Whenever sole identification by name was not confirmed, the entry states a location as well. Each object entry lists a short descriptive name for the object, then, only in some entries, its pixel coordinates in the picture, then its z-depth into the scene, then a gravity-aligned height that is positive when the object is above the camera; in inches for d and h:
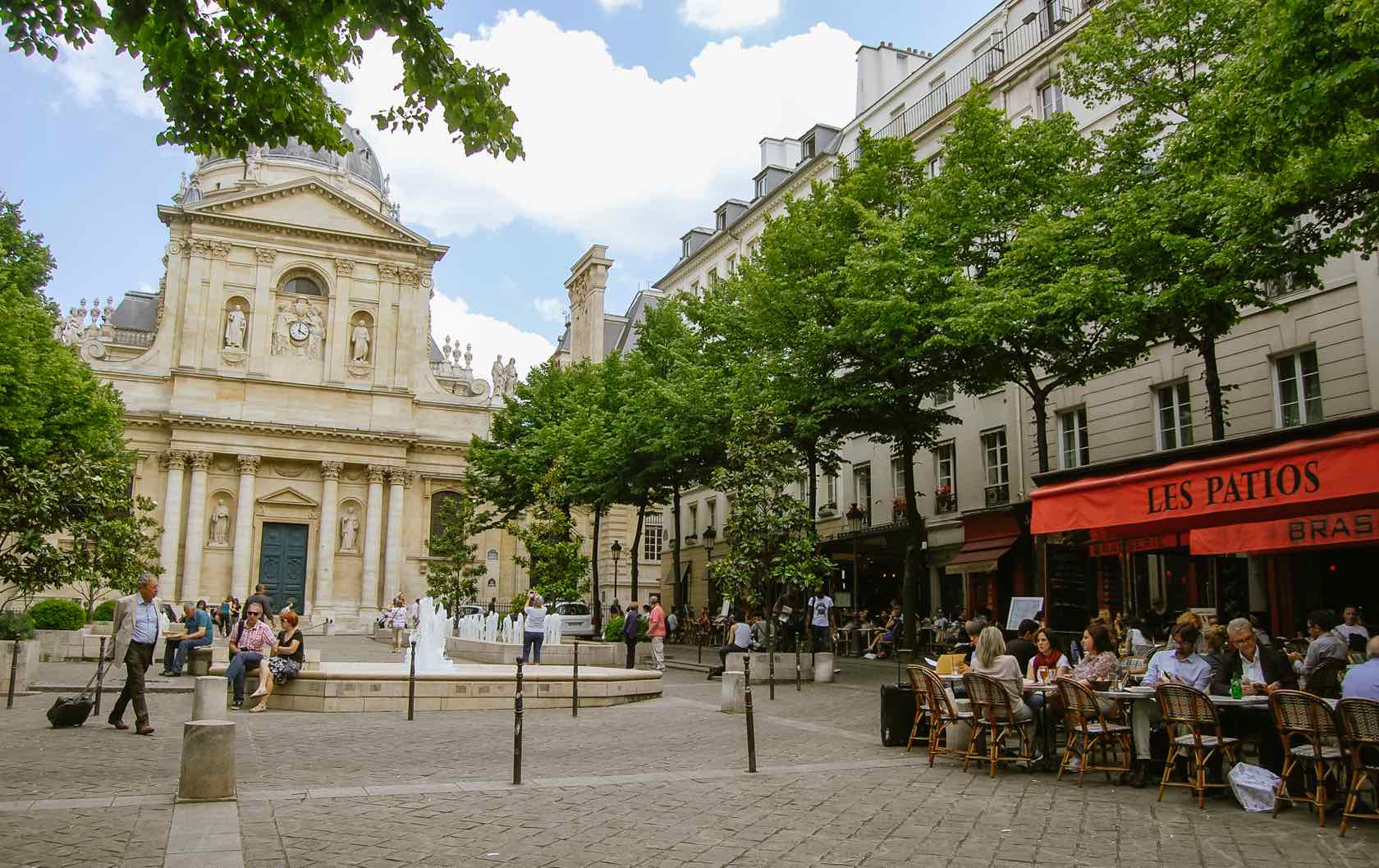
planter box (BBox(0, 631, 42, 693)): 685.9 -44.9
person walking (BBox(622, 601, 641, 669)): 950.4 -24.0
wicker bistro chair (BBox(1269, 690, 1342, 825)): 321.4 -39.5
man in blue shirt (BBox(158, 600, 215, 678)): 856.3 -38.2
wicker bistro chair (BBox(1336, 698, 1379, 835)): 308.8 -38.1
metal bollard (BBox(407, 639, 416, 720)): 605.6 -53.9
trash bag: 338.3 -57.8
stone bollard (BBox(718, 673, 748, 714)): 656.4 -57.4
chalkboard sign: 664.4 +9.7
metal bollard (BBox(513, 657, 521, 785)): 369.1 -49.9
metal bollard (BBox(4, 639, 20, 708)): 618.8 -44.6
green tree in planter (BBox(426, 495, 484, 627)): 1530.5 +57.5
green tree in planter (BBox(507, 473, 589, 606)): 1233.4 +52.7
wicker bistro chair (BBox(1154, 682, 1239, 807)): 355.9 -44.2
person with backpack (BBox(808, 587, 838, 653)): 1102.6 -20.9
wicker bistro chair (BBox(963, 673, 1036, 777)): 414.6 -46.0
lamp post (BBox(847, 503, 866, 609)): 1230.3 +99.0
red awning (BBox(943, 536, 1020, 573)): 1101.7 +51.1
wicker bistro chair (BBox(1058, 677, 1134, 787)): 395.5 -47.5
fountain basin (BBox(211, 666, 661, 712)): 633.6 -56.6
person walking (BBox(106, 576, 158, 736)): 499.5 -26.8
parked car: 1445.6 -27.7
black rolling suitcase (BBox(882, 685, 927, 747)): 494.6 -52.5
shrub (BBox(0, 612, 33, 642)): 775.7 -23.6
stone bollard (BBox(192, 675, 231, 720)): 394.3 -37.7
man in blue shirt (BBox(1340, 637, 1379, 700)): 323.9 -22.6
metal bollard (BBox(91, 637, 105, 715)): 562.7 -45.2
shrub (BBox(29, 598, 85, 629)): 1061.8 -19.3
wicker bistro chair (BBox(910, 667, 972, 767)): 432.5 -44.6
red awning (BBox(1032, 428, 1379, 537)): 383.6 +46.7
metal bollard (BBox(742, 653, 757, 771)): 407.2 -54.7
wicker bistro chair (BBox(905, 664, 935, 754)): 454.6 -43.4
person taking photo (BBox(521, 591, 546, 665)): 895.7 -21.4
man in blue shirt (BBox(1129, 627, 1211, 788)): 399.2 -26.8
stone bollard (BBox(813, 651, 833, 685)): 856.3 -53.9
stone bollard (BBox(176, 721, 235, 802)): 324.5 -51.4
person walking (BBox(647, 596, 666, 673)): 956.0 -27.6
